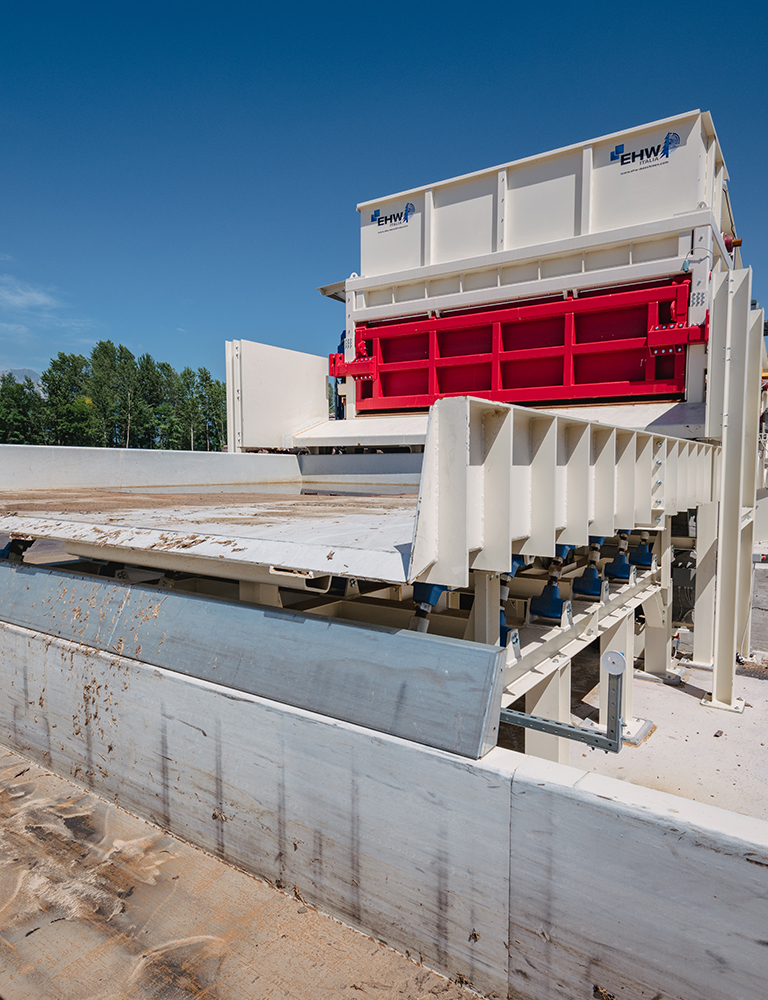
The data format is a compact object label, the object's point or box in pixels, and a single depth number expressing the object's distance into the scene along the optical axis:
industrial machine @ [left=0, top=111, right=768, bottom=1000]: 1.71
